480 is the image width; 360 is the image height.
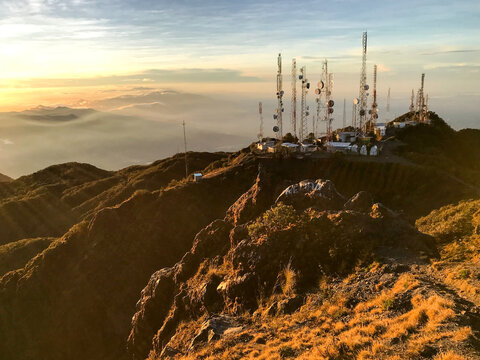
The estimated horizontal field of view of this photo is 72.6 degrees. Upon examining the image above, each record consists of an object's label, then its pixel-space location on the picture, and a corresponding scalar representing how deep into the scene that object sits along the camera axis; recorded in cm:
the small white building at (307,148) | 7656
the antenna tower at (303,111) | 8169
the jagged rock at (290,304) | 2169
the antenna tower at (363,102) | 7682
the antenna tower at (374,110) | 9812
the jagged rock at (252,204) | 4066
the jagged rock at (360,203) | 3098
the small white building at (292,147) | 7526
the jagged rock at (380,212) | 2605
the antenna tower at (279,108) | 7869
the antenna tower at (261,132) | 8745
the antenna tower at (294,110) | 8061
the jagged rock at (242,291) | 2478
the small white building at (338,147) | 7428
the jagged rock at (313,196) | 3341
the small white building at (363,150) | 7162
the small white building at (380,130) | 9251
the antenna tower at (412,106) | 11779
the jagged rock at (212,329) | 2191
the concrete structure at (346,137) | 8800
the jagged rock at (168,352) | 2444
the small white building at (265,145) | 8556
